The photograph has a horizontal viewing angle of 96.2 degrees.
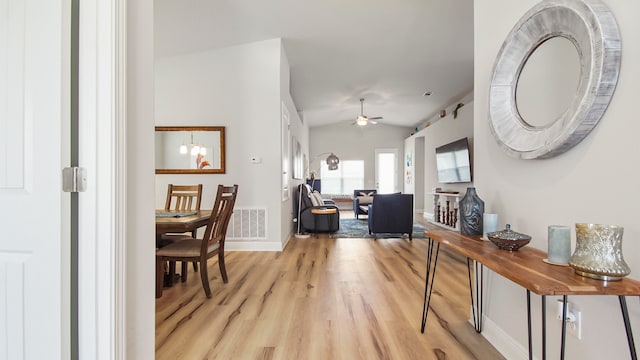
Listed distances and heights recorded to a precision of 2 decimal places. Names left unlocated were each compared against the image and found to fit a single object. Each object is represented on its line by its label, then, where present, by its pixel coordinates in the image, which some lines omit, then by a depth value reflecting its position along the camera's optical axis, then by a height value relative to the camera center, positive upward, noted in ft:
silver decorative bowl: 4.35 -0.92
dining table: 7.25 -1.11
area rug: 17.01 -3.33
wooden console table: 2.87 -1.10
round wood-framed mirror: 3.41 +1.47
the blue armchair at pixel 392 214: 15.98 -1.91
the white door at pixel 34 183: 3.04 -0.03
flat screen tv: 17.87 +1.22
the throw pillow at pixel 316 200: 18.26 -1.29
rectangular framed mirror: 13.64 +1.43
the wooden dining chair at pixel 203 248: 7.73 -1.91
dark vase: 5.58 -0.65
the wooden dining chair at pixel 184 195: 10.36 -0.57
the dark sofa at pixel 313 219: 17.42 -2.40
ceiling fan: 22.93 +4.86
